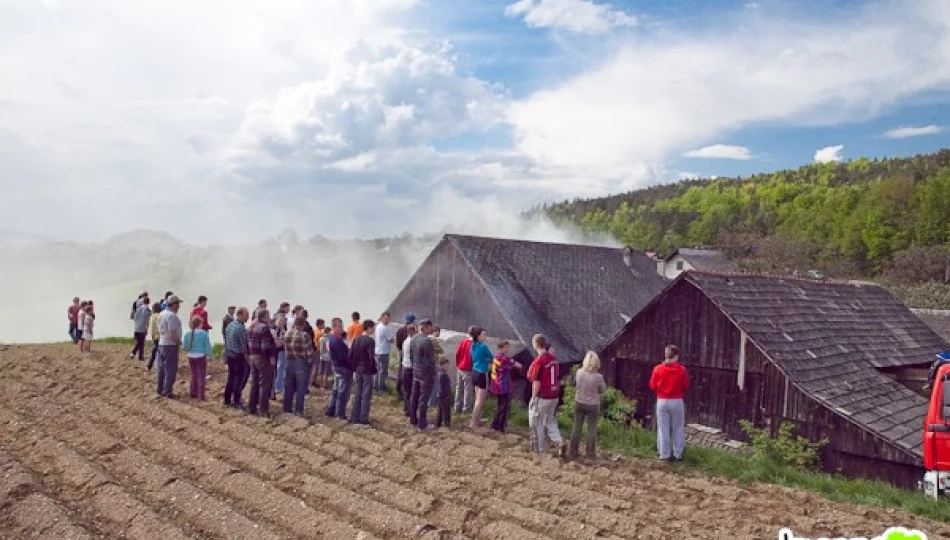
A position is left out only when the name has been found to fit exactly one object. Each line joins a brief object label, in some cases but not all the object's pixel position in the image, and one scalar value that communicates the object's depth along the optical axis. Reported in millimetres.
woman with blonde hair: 10375
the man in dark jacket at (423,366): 12070
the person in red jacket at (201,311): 14284
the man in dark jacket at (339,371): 12219
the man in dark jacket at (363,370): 12211
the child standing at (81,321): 19997
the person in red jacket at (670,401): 10625
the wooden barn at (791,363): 12859
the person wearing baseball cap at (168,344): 13570
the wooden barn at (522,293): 21406
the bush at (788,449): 12508
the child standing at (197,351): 13459
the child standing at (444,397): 12500
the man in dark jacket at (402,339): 13461
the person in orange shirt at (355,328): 13874
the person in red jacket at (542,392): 10633
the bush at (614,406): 15383
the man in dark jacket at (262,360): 12397
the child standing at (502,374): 11836
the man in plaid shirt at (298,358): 12570
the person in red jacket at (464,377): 13094
